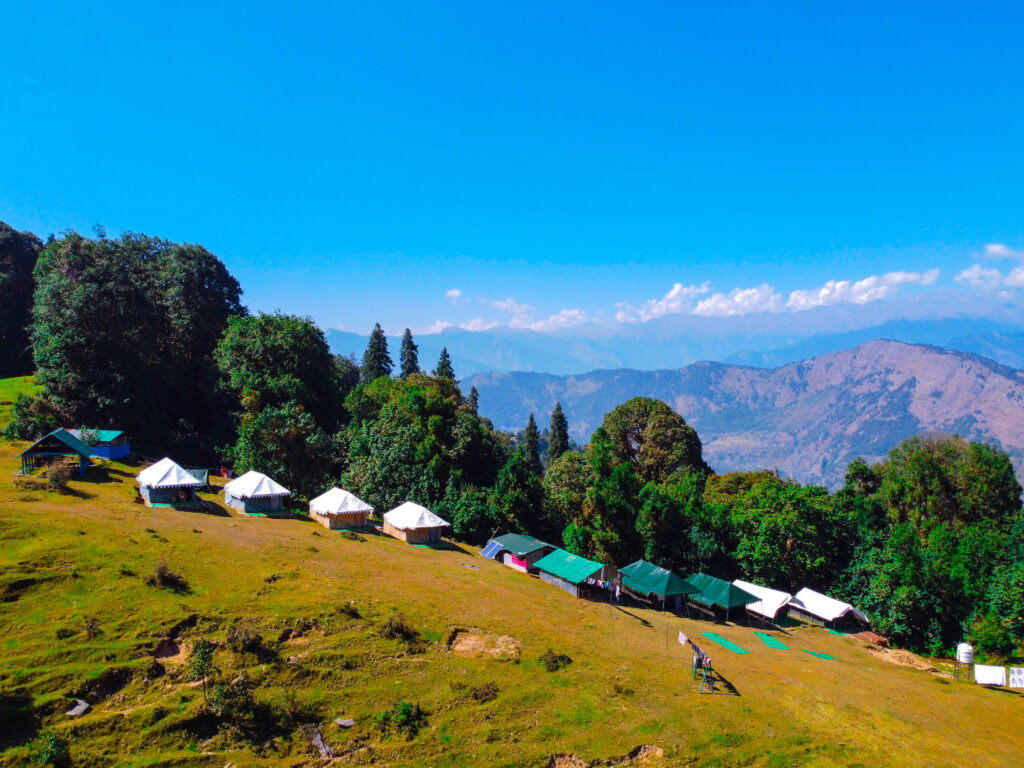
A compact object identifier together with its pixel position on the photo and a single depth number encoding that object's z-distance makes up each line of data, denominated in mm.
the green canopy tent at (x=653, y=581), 37594
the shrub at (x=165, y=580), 24219
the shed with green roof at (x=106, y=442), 42938
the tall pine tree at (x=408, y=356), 100000
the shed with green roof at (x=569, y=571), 37459
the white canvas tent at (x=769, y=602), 40875
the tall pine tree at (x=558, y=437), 90938
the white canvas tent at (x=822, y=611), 41594
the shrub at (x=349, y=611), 24762
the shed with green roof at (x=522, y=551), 41344
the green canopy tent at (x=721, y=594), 38000
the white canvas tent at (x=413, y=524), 42094
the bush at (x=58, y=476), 34250
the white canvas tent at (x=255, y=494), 40969
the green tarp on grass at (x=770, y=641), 34344
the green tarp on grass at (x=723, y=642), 31297
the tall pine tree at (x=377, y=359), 94062
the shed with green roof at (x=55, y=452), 36938
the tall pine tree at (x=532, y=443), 99169
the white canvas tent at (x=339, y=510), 41688
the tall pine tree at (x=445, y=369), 90750
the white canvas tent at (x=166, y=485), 37250
